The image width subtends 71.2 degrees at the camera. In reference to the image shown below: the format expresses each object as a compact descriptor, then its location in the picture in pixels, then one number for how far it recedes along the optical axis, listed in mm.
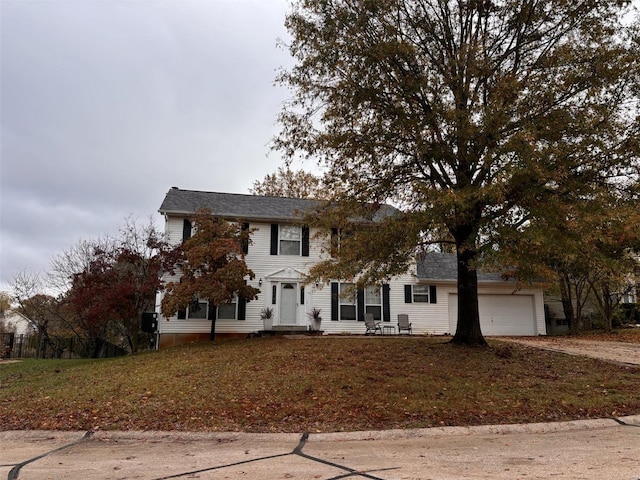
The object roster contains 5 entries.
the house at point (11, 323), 34188
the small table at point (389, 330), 19253
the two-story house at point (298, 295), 17984
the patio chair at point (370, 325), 18531
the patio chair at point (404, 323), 19203
